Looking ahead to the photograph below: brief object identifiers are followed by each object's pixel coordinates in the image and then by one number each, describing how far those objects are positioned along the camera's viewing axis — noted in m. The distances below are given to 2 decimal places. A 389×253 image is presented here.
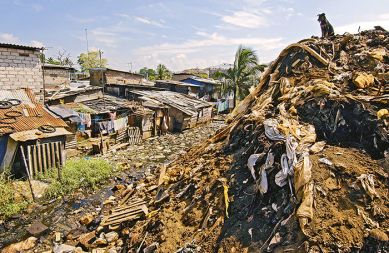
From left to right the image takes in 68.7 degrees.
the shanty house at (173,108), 20.10
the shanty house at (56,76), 20.71
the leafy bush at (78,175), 9.65
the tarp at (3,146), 9.30
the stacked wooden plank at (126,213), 7.18
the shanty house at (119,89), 22.05
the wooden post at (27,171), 9.01
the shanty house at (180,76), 35.36
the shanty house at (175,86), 28.89
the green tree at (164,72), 38.38
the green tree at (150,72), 51.64
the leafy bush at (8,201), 8.11
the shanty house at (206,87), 32.72
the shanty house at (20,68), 12.74
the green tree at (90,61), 48.70
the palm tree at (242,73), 22.55
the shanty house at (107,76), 23.44
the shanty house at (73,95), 16.48
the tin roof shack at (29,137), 9.38
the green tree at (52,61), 40.56
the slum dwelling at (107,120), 14.18
